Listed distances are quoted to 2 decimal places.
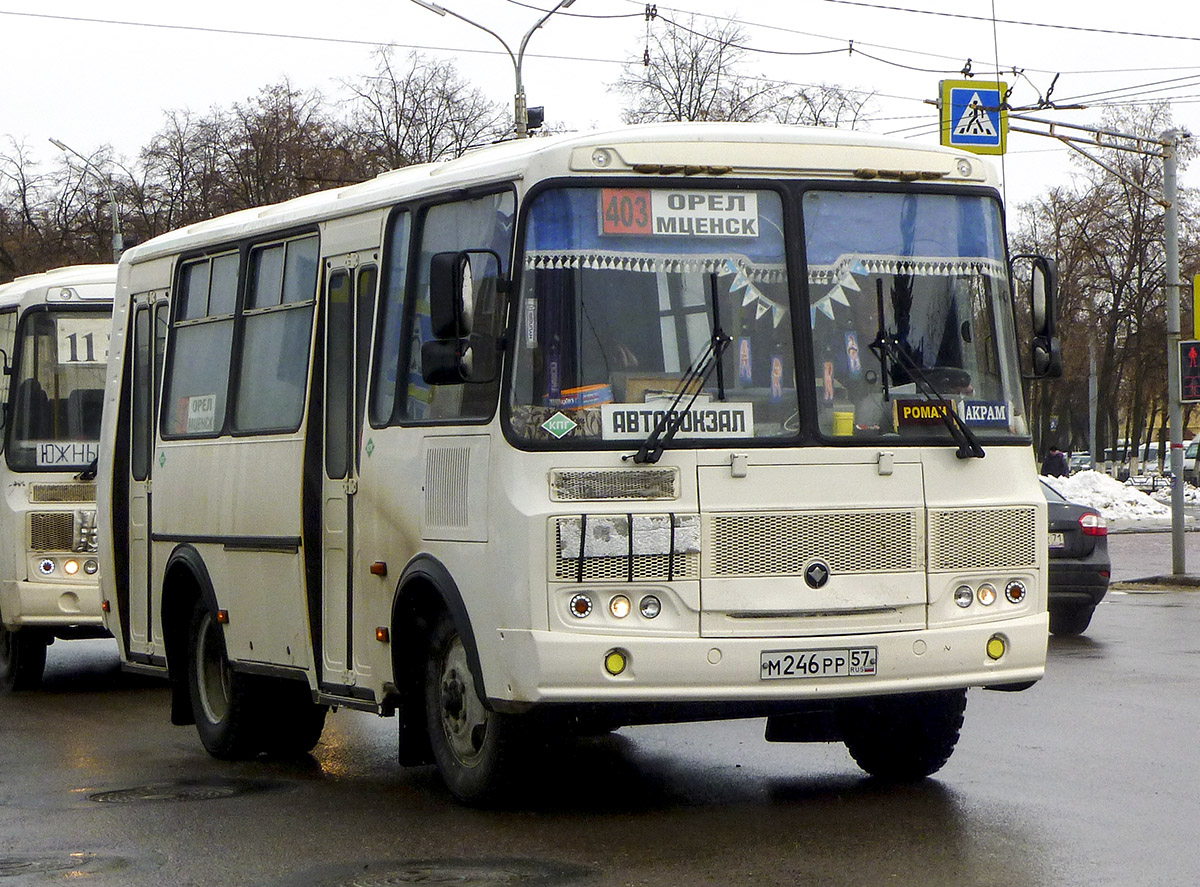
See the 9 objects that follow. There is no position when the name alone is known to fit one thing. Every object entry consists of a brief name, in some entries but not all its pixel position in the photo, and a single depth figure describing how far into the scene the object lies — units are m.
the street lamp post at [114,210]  39.41
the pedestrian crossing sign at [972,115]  23.77
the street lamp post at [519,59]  28.02
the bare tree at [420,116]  52.16
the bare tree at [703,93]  49.59
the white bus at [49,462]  13.78
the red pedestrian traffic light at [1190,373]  23.61
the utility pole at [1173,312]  23.80
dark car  16.64
